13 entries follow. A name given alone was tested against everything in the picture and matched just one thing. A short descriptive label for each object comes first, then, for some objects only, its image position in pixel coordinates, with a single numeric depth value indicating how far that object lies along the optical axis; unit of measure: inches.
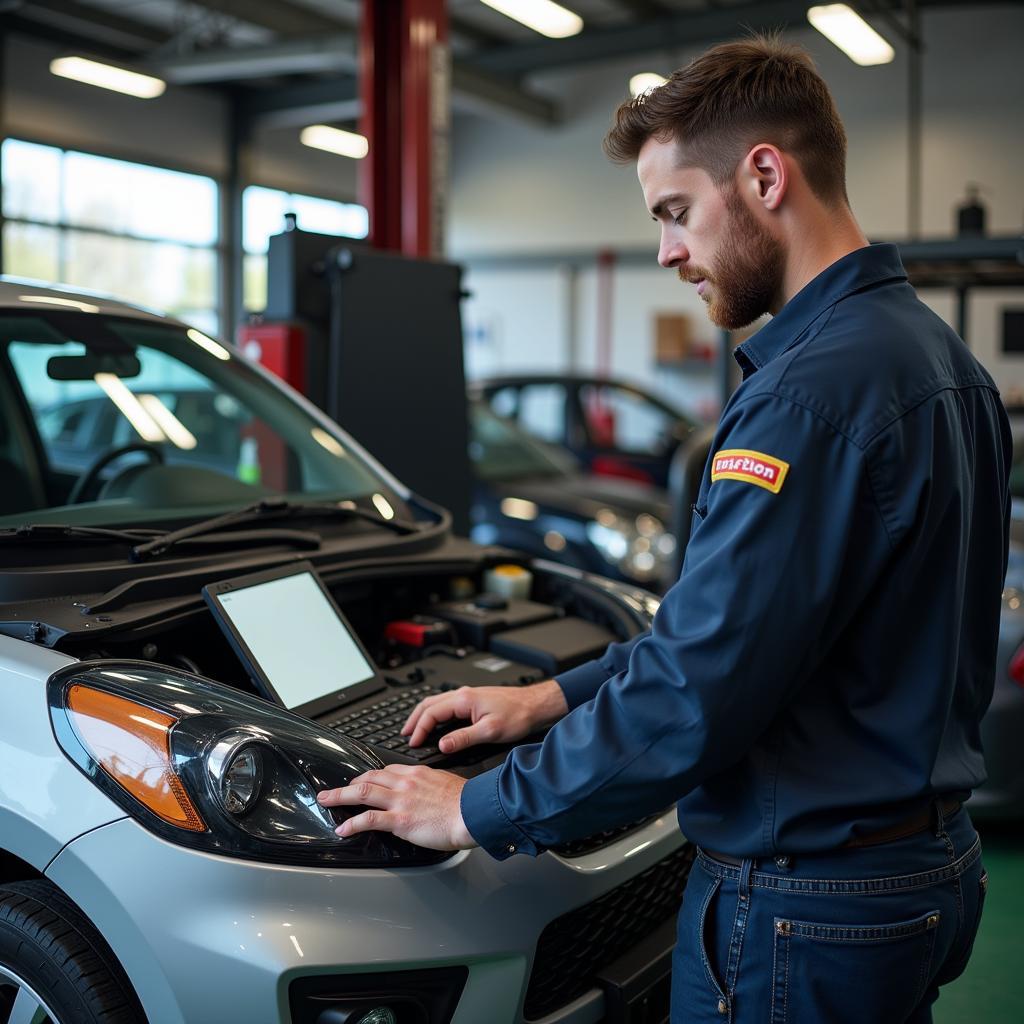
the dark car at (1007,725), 126.4
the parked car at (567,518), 205.0
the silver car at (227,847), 54.9
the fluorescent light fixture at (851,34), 320.8
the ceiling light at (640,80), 425.6
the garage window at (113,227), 448.8
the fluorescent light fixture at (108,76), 390.0
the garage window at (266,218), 542.0
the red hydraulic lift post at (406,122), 205.0
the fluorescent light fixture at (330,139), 526.6
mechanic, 46.0
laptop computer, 71.0
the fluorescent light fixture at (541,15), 330.6
